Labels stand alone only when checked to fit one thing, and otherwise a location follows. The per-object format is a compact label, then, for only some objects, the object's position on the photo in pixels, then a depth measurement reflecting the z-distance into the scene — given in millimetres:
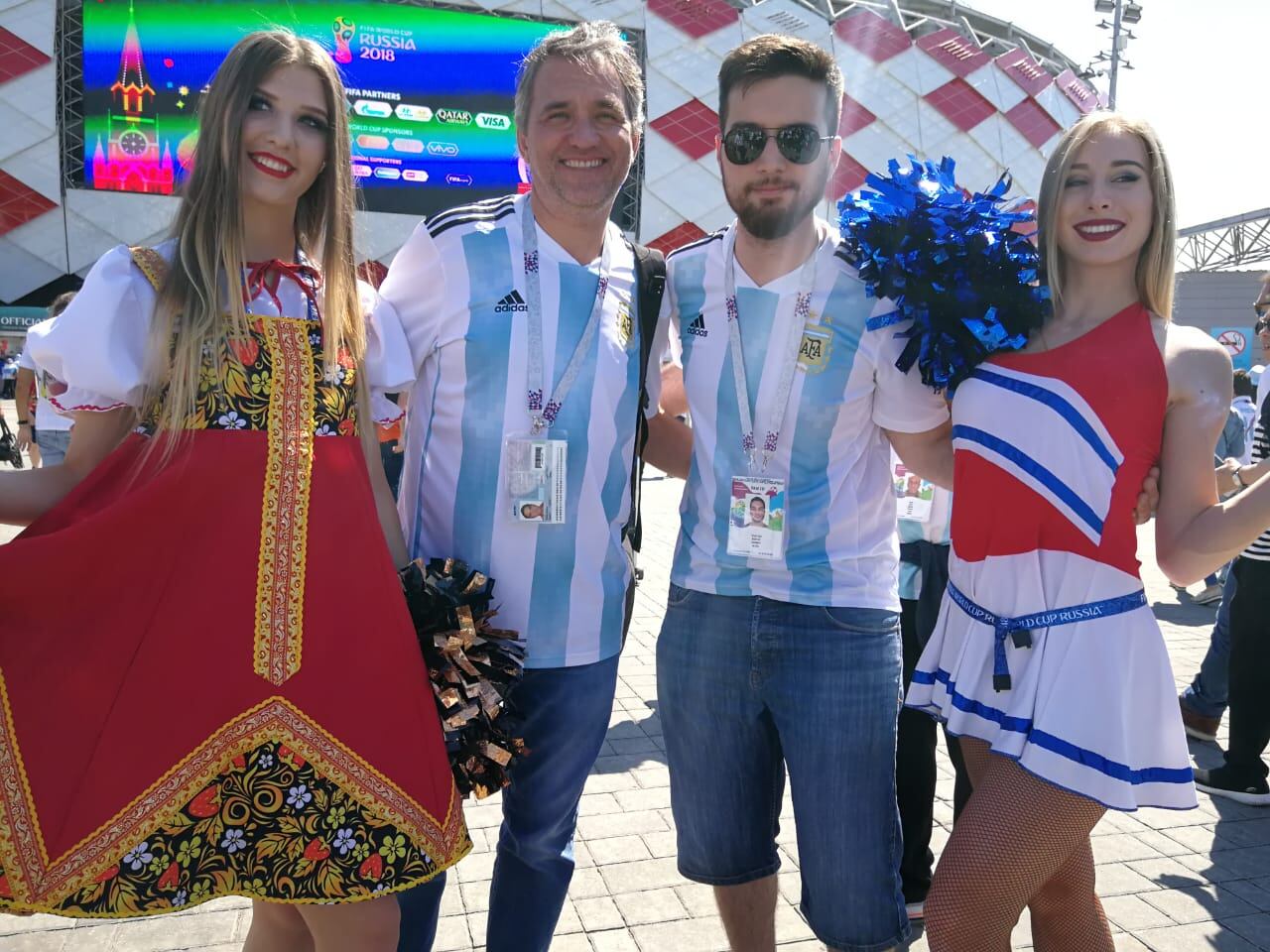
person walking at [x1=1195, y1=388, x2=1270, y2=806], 4117
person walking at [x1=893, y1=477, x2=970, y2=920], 3076
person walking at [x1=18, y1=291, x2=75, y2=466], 5629
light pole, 20609
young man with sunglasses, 2283
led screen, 18609
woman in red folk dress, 1688
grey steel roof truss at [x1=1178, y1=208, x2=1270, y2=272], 28688
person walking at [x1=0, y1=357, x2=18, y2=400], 19844
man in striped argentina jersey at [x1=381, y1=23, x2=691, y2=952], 2342
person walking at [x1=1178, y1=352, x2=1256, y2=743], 4855
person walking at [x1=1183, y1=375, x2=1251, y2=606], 7512
